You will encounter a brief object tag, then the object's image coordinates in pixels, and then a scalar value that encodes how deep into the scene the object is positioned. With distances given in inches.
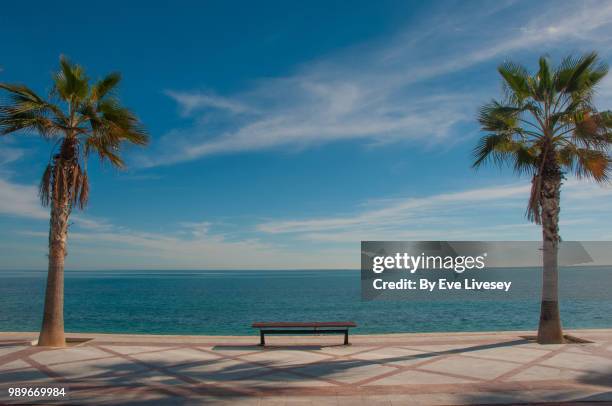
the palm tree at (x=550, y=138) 517.0
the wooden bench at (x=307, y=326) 510.0
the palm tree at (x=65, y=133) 496.1
